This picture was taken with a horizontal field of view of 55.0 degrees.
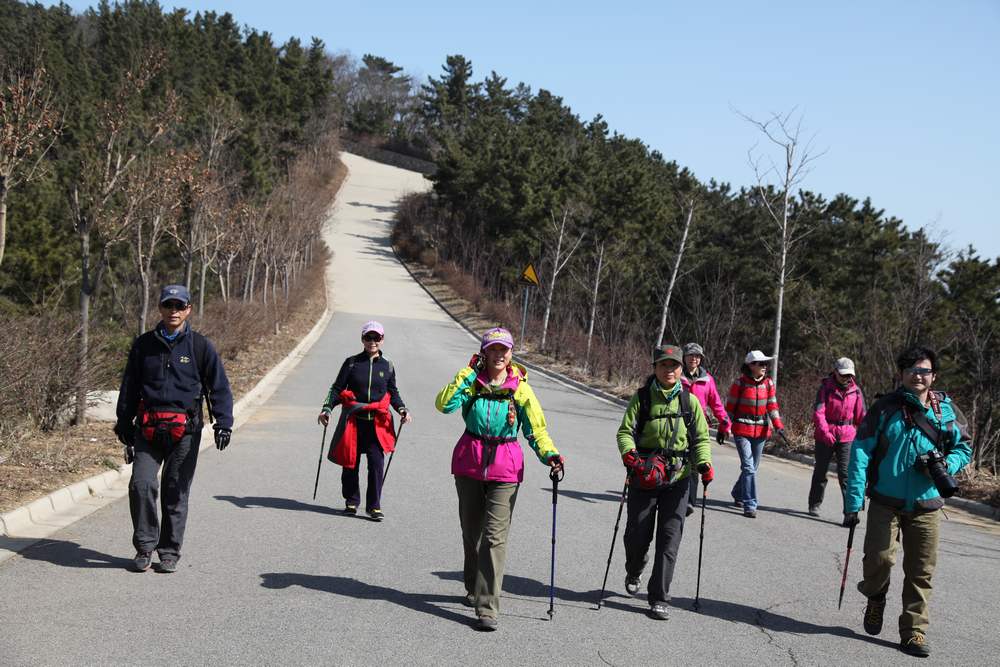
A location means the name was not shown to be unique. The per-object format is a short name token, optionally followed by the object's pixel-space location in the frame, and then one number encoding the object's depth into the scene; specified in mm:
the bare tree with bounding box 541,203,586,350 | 36094
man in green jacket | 6305
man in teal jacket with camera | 5918
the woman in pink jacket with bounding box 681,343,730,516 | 9375
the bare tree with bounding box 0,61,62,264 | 10227
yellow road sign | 31594
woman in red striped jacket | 10078
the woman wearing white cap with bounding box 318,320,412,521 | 8711
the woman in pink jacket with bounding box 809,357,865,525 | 10219
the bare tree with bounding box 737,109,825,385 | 19797
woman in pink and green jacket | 5812
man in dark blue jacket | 6414
